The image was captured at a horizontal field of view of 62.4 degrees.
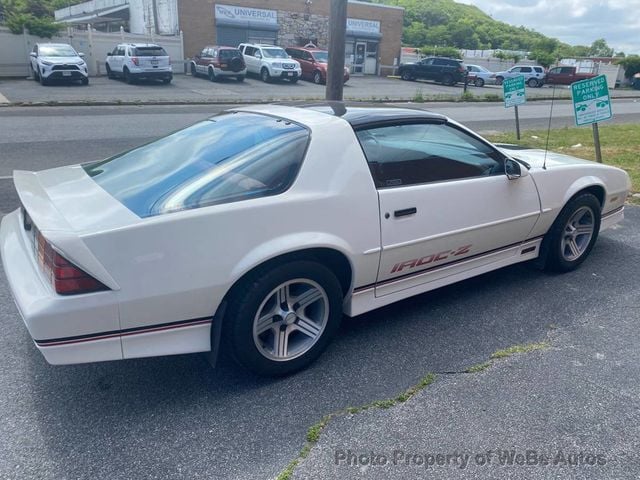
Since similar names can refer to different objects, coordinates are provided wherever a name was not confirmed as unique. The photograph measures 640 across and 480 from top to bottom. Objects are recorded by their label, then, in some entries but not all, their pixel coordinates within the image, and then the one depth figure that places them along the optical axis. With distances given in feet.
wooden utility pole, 27.04
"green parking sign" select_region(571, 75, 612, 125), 22.59
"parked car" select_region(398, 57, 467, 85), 110.22
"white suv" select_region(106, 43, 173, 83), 75.56
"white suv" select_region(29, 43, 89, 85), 67.53
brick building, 106.32
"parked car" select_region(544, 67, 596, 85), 127.65
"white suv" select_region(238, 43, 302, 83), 89.35
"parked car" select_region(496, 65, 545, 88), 130.00
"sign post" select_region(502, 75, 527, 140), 36.11
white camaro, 8.04
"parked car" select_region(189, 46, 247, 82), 85.51
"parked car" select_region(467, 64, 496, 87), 118.73
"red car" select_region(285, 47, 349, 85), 94.88
